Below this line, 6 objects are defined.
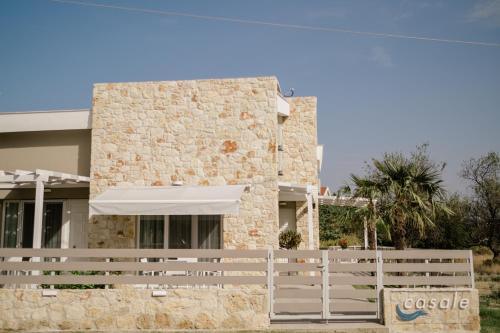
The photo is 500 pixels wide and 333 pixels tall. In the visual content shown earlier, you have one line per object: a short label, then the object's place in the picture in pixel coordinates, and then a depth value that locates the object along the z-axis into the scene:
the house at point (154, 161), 16.95
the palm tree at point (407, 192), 16.11
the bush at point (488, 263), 25.94
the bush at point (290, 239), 20.97
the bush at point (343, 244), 29.82
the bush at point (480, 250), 34.56
